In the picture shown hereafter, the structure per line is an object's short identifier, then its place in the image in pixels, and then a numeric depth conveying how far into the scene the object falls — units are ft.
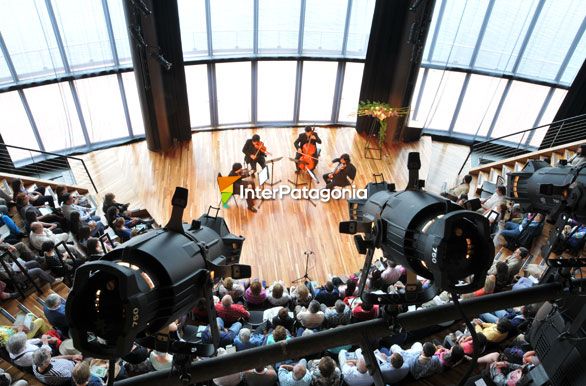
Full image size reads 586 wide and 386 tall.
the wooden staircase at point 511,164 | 27.66
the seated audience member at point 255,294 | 18.43
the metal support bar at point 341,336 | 3.80
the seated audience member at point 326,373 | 13.46
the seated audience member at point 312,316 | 16.69
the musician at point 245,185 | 27.50
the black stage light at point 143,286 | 3.73
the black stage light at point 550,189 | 6.31
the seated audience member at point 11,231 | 19.58
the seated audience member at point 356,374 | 14.10
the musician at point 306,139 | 29.01
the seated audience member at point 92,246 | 18.84
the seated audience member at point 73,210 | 22.16
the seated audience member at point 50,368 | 13.19
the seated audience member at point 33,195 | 22.58
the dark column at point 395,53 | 29.66
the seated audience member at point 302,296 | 18.40
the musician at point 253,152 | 28.58
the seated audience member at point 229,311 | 17.16
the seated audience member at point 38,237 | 19.08
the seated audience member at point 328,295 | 18.92
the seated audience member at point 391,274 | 19.72
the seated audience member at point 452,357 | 14.80
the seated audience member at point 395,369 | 14.30
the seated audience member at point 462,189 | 26.10
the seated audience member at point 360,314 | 16.09
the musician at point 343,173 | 27.32
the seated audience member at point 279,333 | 14.87
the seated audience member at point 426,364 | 14.70
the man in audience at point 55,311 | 15.47
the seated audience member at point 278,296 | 18.56
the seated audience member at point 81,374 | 12.44
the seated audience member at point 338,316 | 16.97
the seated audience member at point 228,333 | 15.42
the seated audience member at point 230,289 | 18.92
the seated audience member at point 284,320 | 16.78
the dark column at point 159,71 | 27.24
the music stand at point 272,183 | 29.68
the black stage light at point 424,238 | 4.41
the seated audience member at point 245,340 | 15.12
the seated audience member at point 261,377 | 13.70
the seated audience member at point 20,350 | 13.74
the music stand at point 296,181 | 29.68
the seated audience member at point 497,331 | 15.74
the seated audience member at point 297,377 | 13.85
